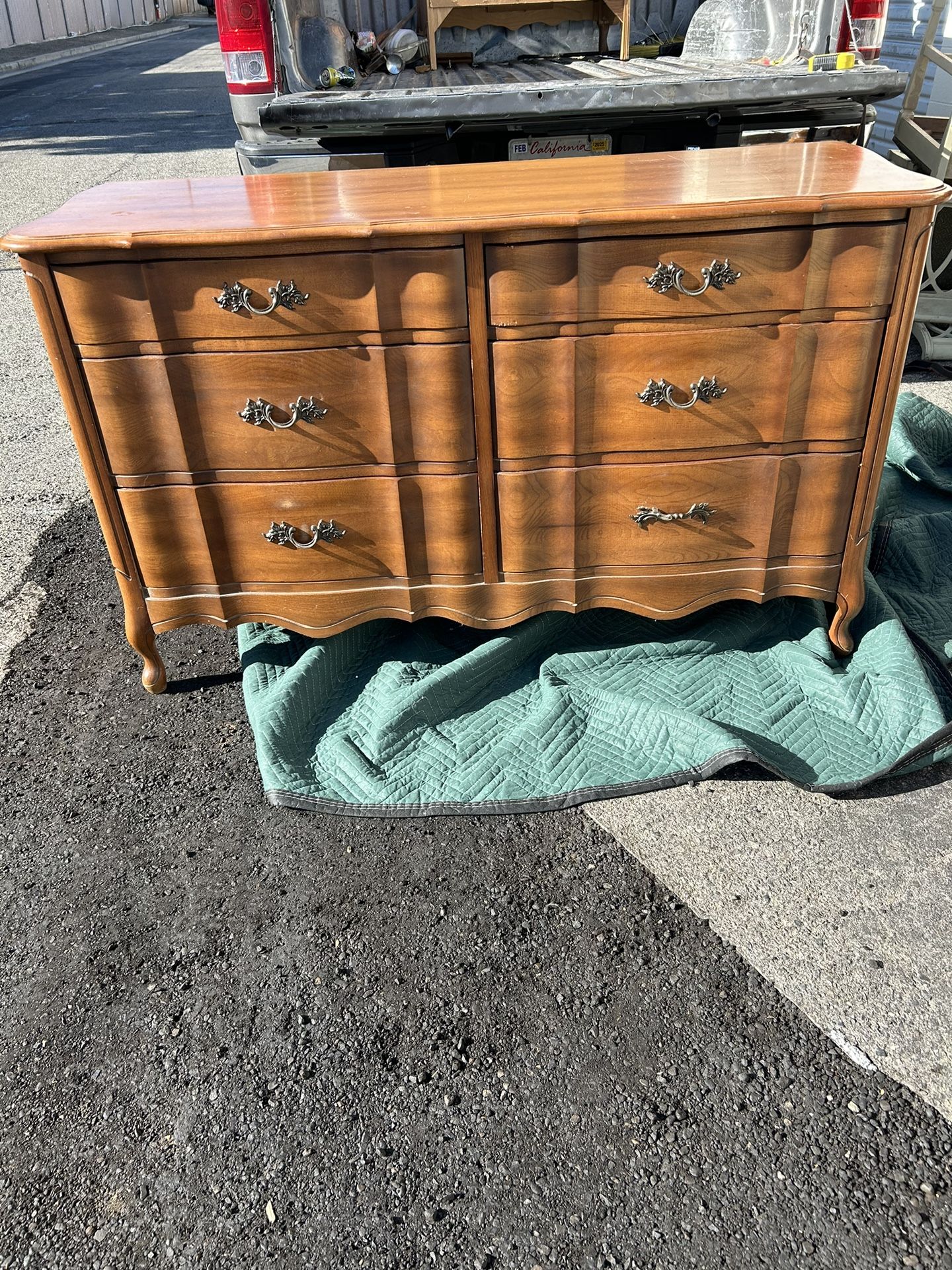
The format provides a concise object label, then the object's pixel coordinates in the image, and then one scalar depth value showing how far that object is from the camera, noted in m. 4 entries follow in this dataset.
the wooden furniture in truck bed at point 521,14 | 4.76
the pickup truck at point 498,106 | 3.39
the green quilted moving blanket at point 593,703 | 2.33
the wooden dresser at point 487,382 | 2.16
